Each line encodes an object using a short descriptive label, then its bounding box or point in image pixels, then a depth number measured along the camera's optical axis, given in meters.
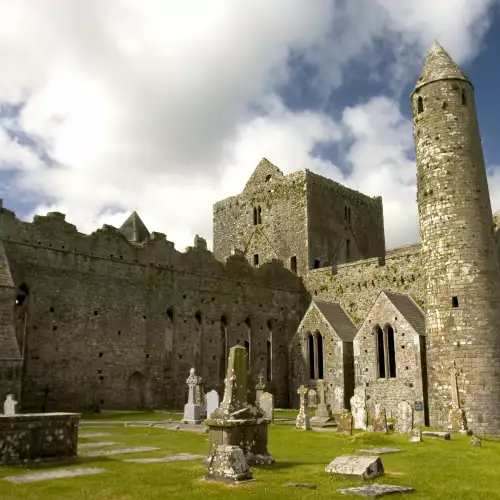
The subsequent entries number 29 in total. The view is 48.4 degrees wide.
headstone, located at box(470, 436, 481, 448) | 14.83
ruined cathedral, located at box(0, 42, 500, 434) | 21.11
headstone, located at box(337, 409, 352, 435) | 17.06
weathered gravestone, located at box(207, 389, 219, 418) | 19.22
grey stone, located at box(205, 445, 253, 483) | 8.49
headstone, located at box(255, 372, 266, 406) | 22.94
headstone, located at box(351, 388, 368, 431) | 18.50
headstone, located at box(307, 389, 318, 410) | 26.97
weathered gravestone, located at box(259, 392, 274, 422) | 20.22
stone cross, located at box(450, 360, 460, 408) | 20.47
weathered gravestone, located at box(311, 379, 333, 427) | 20.78
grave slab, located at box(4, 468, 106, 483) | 8.45
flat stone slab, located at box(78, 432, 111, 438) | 14.53
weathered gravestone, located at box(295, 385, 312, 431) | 18.48
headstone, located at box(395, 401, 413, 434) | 17.28
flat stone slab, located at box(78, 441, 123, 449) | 12.50
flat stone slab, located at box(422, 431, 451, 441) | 16.05
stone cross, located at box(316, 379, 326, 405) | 23.77
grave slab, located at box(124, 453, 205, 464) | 10.47
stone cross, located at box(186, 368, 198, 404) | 20.59
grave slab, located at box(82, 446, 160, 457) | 11.27
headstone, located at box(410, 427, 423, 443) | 15.24
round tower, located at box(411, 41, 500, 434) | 20.47
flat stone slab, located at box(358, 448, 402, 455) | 12.48
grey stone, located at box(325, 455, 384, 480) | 8.78
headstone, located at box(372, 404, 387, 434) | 17.52
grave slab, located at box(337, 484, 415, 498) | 7.54
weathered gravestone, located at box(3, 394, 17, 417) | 17.38
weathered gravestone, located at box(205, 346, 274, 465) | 9.76
